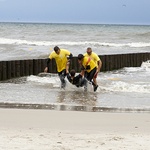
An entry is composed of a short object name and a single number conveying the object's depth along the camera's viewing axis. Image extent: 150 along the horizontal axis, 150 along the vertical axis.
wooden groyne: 17.89
